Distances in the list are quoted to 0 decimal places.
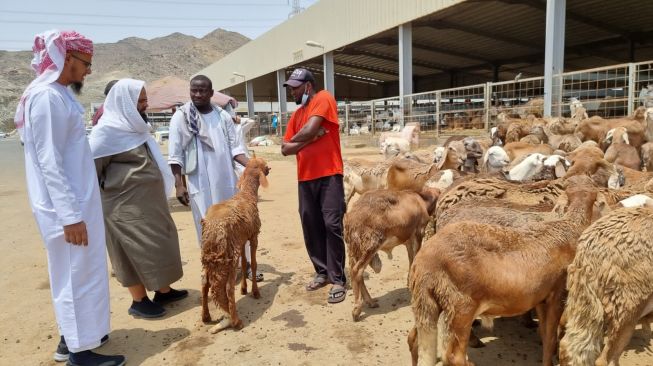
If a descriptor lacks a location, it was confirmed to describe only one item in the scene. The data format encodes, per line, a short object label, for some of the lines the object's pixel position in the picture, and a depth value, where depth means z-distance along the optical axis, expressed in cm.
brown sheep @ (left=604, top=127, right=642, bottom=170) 713
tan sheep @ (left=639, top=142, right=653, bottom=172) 709
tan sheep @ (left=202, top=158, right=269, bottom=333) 374
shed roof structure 1859
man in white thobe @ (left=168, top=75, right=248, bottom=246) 458
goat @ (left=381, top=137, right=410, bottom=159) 1136
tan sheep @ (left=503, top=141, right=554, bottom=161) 736
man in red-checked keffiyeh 297
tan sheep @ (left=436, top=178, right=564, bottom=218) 398
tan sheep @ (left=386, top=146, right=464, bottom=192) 663
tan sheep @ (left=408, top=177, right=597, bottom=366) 245
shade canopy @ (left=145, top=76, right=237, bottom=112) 1054
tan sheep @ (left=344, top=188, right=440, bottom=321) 383
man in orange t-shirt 416
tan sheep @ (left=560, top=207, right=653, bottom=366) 241
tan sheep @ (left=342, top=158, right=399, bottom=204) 757
